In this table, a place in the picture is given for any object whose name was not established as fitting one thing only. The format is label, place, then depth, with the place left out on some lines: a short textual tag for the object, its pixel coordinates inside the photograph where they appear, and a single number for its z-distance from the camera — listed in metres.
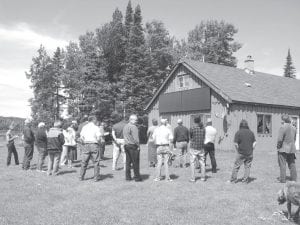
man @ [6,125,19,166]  13.80
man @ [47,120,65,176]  11.00
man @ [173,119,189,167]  12.72
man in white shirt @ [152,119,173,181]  9.85
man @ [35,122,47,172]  11.77
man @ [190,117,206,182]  9.88
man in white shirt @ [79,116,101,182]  9.95
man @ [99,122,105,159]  13.57
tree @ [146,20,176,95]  43.72
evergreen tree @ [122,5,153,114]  35.03
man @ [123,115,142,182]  9.86
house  21.16
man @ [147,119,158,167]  13.30
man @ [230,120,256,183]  9.52
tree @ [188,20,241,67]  48.31
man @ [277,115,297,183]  9.57
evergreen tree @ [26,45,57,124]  44.67
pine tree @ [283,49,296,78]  69.38
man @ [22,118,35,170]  12.45
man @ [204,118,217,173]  11.59
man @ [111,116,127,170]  12.13
